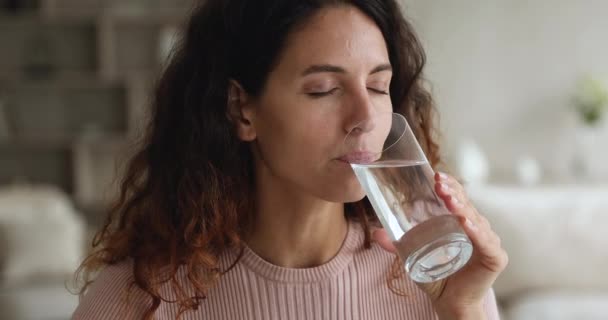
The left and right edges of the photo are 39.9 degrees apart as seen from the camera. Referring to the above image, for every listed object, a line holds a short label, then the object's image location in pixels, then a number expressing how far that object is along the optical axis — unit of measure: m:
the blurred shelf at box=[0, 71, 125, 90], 5.54
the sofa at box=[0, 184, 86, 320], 3.46
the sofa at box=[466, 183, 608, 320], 2.99
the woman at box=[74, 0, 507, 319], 1.17
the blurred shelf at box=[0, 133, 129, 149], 5.60
